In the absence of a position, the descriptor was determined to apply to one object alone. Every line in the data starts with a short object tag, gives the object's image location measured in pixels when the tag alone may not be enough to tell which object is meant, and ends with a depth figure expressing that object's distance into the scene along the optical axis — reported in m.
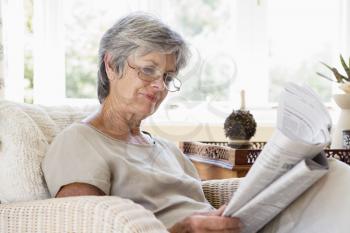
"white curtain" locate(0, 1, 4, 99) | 2.34
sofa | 1.10
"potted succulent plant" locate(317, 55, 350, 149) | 2.36
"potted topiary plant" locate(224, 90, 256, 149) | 2.25
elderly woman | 1.33
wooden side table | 2.11
